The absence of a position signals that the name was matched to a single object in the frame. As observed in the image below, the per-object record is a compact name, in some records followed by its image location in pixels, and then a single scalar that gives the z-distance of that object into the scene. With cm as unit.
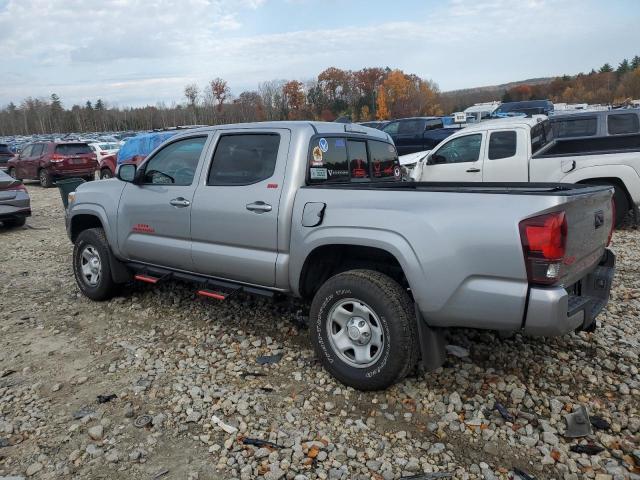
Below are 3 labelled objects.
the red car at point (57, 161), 1827
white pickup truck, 748
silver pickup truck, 278
